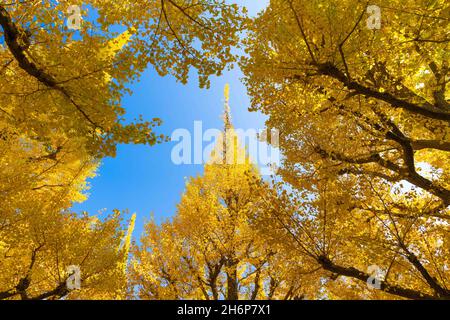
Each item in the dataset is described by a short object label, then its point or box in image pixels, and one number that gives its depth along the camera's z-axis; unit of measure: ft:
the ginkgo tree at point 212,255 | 27.73
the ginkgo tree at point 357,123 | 12.19
